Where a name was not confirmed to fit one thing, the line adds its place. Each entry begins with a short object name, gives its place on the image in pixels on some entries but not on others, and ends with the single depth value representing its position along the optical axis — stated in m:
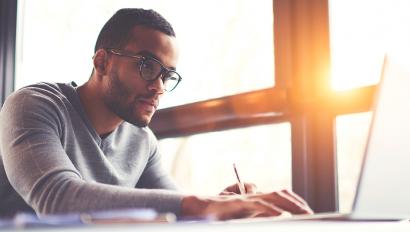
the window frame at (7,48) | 2.64
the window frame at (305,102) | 1.46
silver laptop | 0.61
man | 0.86
